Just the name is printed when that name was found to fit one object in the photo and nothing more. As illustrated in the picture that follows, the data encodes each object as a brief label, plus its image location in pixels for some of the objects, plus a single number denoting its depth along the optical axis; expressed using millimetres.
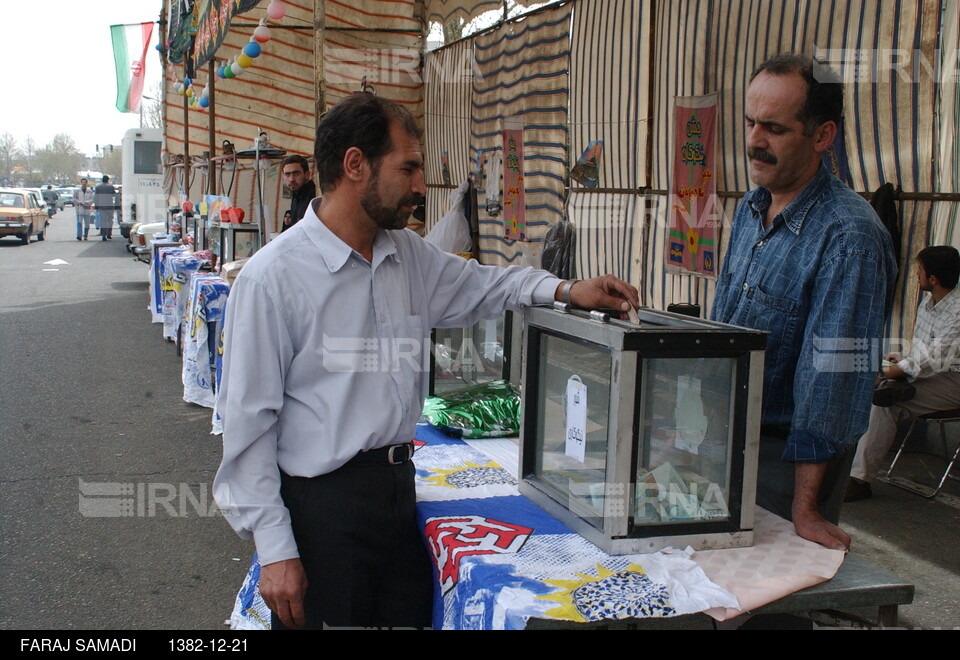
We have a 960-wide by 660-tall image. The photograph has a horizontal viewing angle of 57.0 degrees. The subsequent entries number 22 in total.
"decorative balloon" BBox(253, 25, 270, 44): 8205
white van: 23911
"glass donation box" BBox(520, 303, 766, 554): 1769
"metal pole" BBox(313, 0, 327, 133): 6324
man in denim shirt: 1899
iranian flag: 17078
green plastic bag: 2891
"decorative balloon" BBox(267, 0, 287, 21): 7488
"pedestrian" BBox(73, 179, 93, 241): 27094
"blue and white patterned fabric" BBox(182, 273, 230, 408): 6484
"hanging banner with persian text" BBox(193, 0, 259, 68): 6770
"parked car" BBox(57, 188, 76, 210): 54975
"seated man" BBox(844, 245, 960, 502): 4883
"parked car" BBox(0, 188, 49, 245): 24766
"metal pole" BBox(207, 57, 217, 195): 9776
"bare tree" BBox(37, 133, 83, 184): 104688
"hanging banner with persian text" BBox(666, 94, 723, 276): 5008
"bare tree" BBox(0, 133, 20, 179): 102625
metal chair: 5203
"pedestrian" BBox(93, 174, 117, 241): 25750
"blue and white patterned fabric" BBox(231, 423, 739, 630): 1649
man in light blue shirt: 1901
